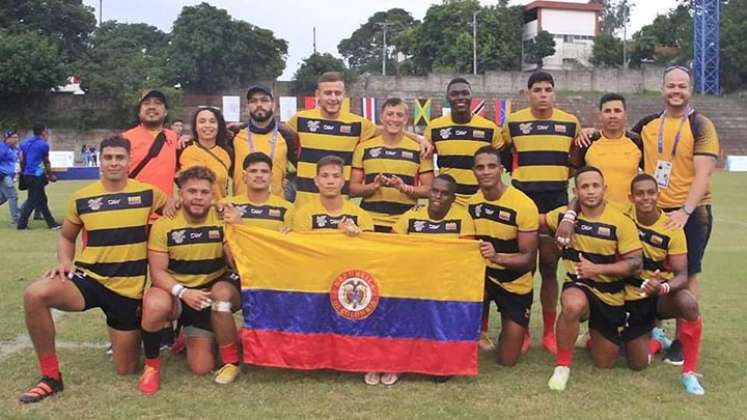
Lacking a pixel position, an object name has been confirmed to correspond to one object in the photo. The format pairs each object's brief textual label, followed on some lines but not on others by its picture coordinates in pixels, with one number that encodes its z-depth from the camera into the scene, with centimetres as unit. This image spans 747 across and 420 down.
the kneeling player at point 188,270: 508
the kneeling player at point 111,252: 509
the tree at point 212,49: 5388
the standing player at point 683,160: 548
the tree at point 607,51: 7053
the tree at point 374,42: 9506
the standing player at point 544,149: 598
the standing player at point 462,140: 616
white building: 7738
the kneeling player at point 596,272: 515
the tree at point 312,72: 5347
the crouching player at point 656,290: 508
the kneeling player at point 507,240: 547
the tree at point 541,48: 7275
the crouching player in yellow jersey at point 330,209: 540
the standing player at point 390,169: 600
